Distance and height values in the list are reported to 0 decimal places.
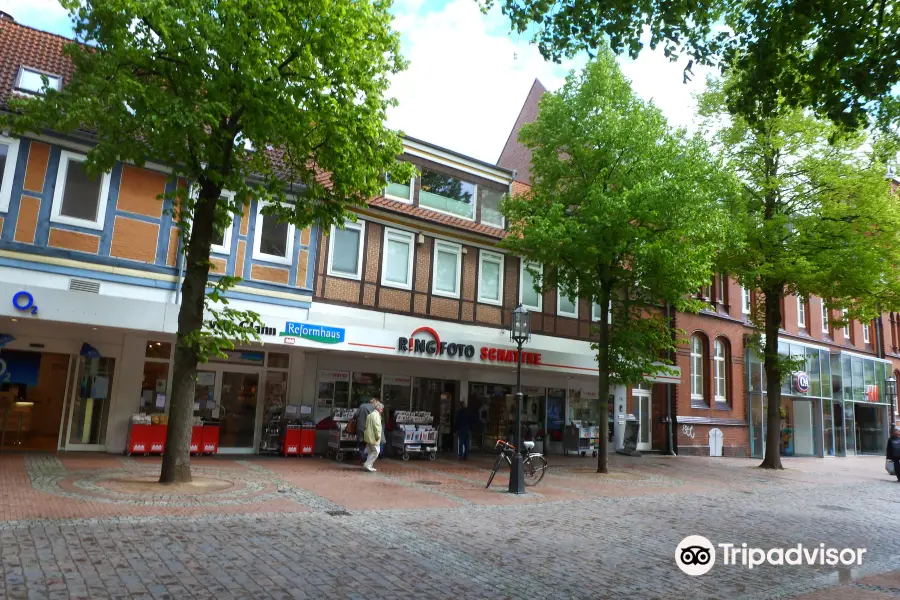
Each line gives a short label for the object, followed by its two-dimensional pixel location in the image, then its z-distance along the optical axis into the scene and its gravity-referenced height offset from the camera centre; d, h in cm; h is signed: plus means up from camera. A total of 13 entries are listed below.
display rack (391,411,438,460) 1769 -94
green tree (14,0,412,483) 962 +445
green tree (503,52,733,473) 1625 +506
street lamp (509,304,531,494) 1280 +114
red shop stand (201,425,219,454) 1588 -114
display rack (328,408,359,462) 1663 -107
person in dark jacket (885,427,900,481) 2028 -71
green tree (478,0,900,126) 782 +478
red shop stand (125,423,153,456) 1480 -117
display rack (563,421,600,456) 2306 -94
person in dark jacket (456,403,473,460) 1903 -72
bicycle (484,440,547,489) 1333 -112
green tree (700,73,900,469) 1970 +618
